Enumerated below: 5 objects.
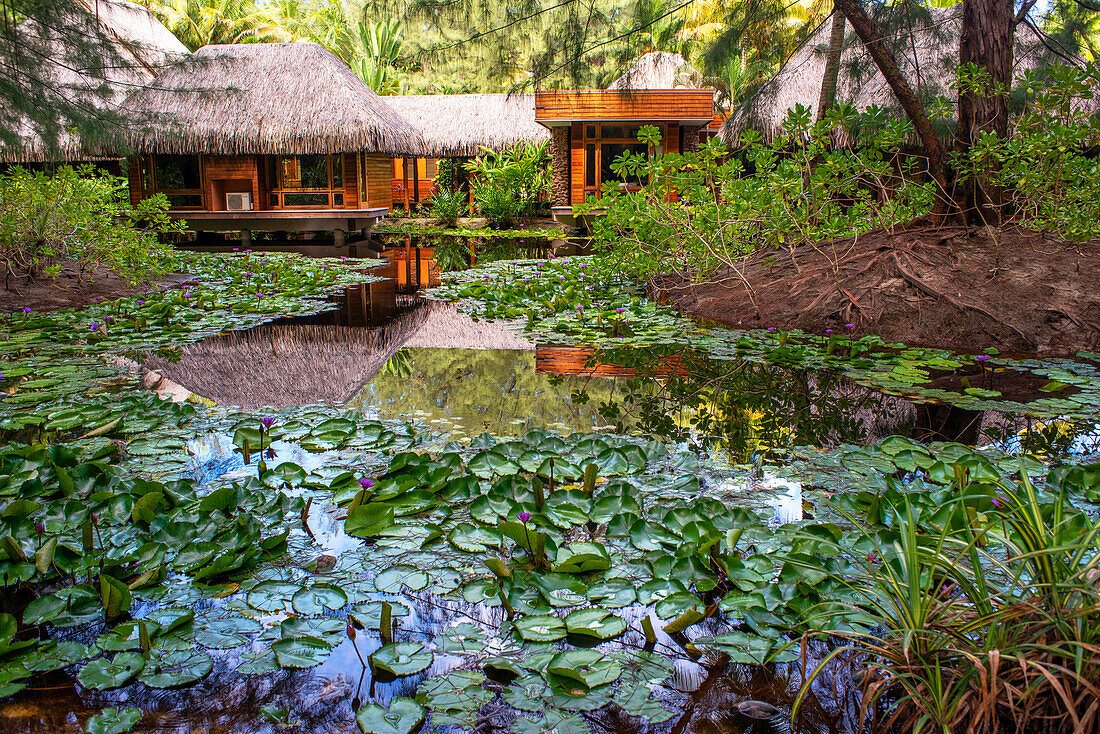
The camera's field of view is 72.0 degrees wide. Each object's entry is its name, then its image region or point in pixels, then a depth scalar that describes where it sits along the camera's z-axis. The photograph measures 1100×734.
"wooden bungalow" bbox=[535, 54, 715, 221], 16.47
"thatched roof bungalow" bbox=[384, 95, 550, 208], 22.69
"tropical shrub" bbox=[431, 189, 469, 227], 21.20
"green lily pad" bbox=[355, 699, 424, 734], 1.58
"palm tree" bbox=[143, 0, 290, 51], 23.81
